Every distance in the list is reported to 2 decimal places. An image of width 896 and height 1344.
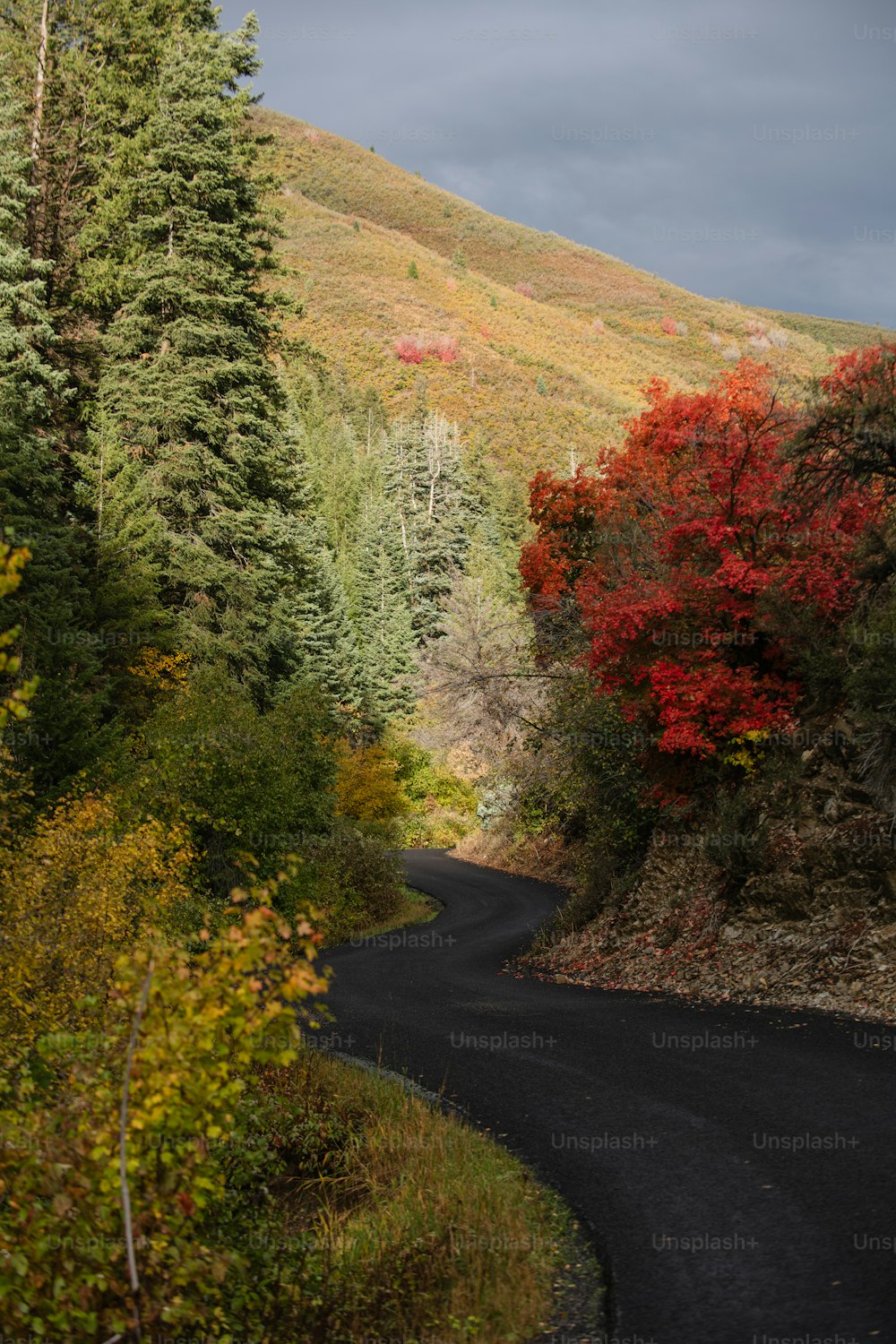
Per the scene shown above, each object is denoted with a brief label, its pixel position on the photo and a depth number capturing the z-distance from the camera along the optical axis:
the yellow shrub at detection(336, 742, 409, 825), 37.97
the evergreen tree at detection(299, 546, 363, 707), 50.03
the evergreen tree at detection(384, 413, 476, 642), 64.75
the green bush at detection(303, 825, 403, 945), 26.19
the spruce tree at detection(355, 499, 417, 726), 55.31
